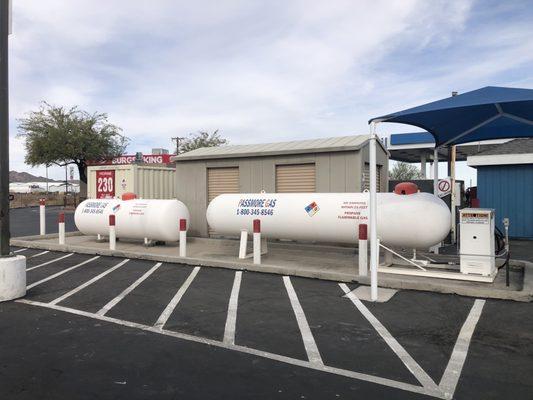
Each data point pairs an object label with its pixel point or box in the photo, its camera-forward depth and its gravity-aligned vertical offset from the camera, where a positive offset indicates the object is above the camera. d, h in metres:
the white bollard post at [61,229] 13.68 -0.91
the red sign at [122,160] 39.94 +3.74
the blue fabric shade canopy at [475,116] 7.16 +1.57
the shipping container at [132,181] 16.09 +0.69
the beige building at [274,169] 12.52 +0.91
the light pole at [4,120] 7.63 +1.38
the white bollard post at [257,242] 10.14 -0.98
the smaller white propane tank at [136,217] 13.07 -0.55
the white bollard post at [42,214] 15.44 -0.53
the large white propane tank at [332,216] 9.18 -0.40
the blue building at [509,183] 16.11 +0.56
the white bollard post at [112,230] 12.59 -0.88
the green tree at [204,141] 54.97 +7.19
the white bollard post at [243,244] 11.07 -1.13
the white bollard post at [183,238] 11.25 -0.98
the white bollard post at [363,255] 8.54 -1.09
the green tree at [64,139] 41.78 +5.77
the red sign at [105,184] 16.63 +0.58
